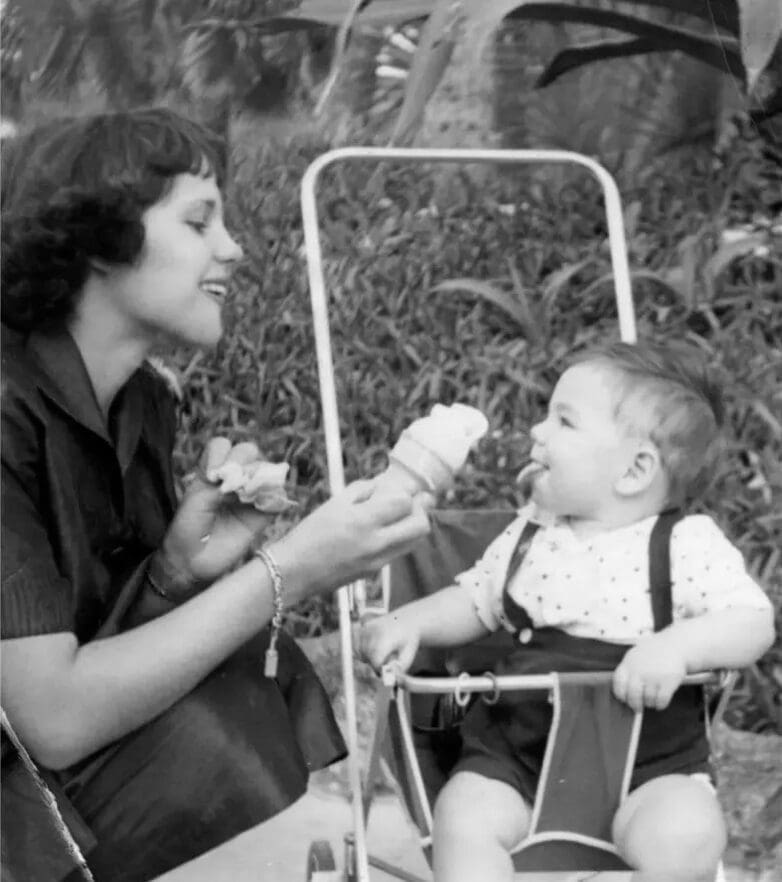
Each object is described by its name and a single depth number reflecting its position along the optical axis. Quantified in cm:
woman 271
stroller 280
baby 280
